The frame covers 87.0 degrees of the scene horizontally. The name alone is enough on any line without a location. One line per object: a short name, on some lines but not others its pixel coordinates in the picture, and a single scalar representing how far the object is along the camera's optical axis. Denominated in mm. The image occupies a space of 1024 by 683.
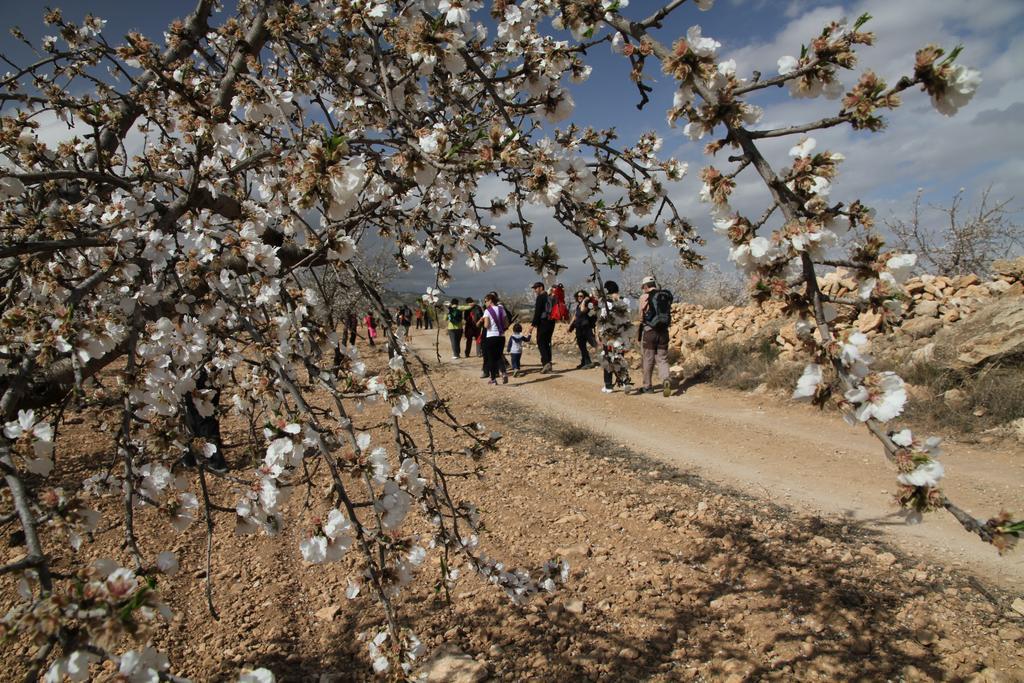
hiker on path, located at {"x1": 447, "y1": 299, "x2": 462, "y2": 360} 14855
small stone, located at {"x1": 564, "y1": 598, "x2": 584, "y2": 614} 3476
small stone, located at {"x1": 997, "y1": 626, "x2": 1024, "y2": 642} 2925
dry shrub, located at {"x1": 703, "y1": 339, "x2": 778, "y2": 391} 9539
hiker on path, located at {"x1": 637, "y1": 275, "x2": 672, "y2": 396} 9039
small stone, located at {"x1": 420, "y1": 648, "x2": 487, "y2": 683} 2914
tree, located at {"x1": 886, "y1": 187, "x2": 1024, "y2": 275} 11164
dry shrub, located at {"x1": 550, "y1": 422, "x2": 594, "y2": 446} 6961
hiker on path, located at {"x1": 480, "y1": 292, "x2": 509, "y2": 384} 10805
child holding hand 12477
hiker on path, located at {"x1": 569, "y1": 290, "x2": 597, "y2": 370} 11117
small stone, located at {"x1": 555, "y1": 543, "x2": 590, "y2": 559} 4105
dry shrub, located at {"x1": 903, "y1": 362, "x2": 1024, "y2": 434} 5949
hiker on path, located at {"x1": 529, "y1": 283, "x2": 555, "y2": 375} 11481
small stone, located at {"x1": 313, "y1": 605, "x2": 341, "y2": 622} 3615
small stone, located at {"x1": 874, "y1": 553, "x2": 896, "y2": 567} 3720
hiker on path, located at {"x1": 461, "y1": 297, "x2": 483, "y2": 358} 14336
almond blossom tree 1257
